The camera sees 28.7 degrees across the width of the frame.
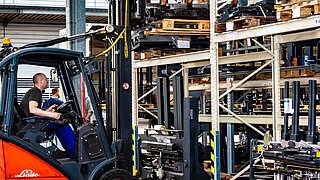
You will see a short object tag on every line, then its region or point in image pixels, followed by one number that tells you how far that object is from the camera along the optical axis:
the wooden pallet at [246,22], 9.08
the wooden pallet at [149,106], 14.01
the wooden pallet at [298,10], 7.92
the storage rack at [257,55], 8.67
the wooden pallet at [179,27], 10.35
